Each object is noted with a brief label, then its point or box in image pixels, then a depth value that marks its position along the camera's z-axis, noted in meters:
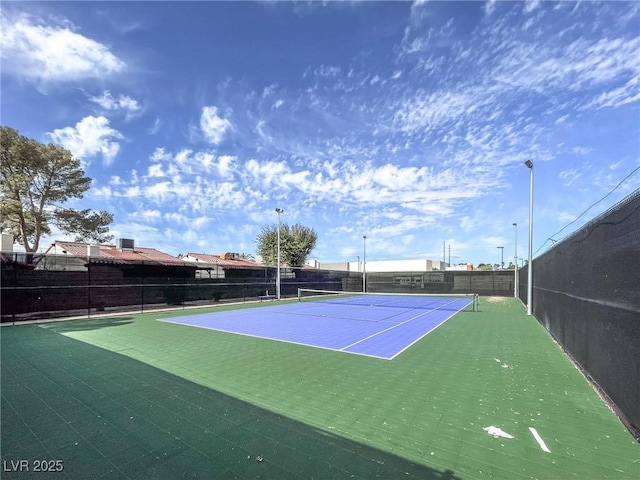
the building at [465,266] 50.51
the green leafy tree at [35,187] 17.08
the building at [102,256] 13.37
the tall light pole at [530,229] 13.78
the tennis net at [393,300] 19.27
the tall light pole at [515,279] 26.24
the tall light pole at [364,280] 33.10
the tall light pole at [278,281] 22.06
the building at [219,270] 20.44
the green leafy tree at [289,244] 35.94
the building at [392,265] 48.56
